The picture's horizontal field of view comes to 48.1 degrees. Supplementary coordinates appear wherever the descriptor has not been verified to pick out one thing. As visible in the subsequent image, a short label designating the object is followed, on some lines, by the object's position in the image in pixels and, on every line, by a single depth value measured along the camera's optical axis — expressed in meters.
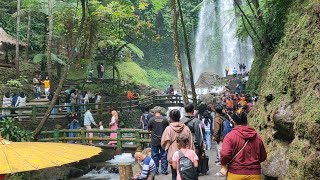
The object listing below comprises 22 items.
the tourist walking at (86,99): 20.76
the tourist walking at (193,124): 7.01
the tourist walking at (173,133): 6.21
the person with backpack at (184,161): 4.98
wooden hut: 22.68
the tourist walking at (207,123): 10.66
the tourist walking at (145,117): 11.62
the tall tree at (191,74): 15.25
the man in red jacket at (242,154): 4.42
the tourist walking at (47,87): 20.91
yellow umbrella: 3.49
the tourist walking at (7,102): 16.52
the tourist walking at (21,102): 17.68
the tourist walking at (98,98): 23.62
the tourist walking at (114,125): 13.34
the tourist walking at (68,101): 18.00
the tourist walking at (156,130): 7.99
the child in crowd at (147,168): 6.28
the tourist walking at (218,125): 7.63
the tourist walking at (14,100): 18.04
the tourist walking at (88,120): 14.55
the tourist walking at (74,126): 15.48
